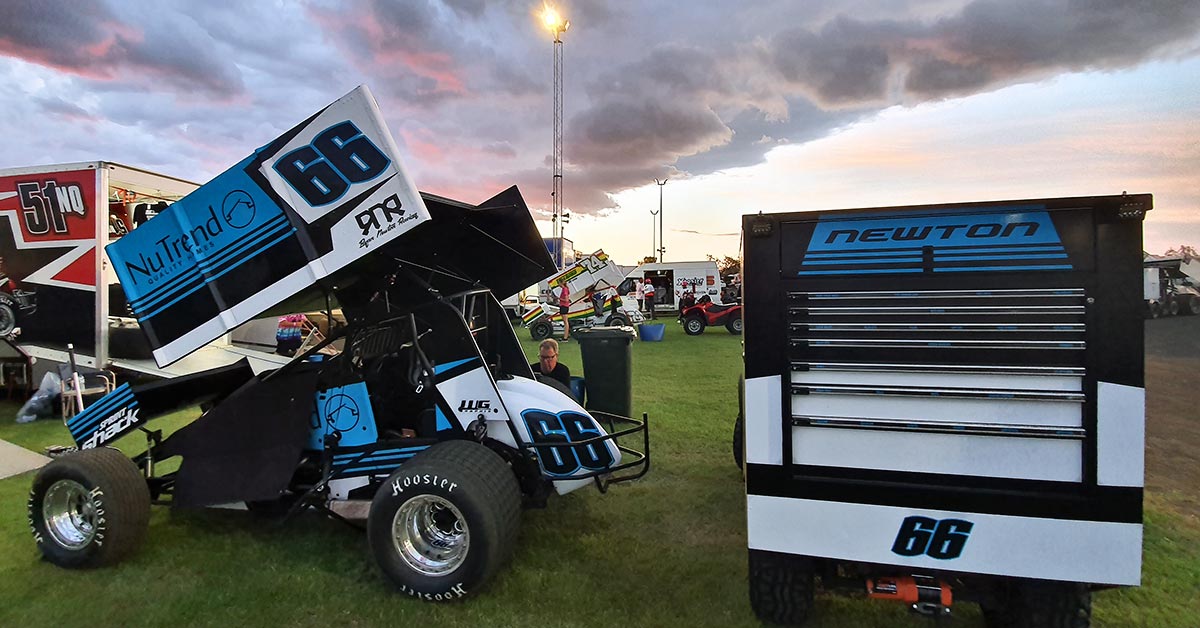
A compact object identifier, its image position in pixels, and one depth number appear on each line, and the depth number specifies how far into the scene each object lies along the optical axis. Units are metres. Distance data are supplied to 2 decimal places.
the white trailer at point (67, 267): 7.19
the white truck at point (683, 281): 32.88
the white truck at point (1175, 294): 21.66
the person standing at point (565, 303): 19.67
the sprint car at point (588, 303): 19.36
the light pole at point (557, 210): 36.22
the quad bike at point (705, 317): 19.19
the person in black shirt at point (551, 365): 6.07
